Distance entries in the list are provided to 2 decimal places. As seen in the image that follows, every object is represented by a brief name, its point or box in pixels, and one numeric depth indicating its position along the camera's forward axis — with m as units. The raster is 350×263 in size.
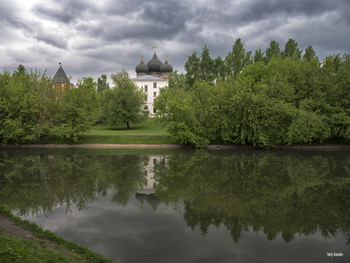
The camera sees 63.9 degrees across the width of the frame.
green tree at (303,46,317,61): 62.06
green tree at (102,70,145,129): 54.91
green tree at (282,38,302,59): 62.67
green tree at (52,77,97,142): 39.67
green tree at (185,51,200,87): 65.69
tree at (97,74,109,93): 94.74
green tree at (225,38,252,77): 65.06
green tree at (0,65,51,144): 37.78
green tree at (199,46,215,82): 65.62
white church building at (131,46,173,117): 86.25
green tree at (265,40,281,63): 63.37
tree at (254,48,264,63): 64.94
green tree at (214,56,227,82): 66.06
